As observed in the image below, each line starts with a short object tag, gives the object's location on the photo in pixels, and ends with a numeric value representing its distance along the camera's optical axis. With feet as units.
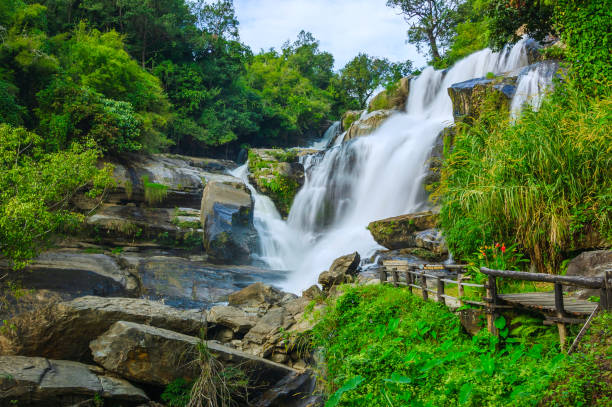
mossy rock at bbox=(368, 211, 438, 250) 41.63
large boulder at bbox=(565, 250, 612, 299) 18.60
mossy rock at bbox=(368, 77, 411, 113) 80.94
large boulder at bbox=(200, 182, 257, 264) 52.90
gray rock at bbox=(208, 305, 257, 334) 28.66
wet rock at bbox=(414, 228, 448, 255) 36.86
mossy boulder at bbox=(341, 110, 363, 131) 94.99
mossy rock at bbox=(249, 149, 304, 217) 66.69
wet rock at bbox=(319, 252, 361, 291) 35.09
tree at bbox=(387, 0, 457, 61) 98.02
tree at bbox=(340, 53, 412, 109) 125.18
